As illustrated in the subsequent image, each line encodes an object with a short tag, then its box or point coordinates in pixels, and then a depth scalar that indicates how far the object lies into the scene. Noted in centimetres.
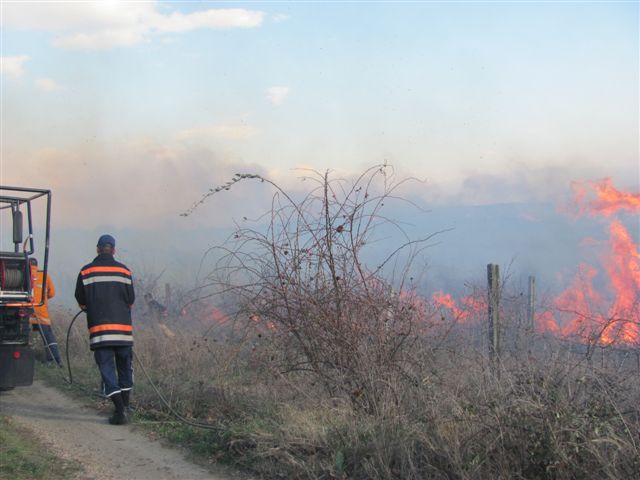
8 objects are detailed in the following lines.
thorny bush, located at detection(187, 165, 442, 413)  687
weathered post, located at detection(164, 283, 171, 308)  1961
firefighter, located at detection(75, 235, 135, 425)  782
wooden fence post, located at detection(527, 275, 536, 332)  935
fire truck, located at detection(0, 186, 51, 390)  897
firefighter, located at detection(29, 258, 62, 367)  1100
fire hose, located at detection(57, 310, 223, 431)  687
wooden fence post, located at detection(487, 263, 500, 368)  777
